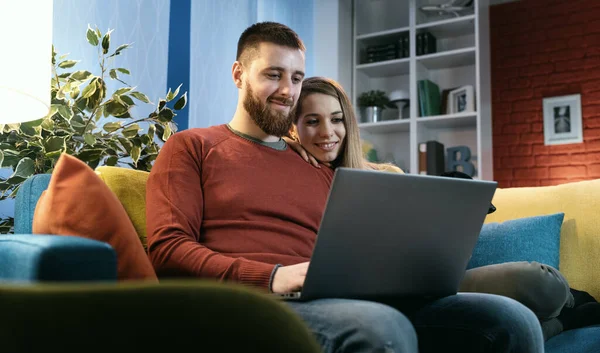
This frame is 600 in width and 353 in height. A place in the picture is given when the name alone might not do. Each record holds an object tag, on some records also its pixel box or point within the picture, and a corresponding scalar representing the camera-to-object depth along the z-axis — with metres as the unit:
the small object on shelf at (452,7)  4.46
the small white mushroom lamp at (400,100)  4.56
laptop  0.92
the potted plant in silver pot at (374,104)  4.63
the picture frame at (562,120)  4.23
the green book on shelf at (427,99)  4.44
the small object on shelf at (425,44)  4.52
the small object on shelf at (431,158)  4.35
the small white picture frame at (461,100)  4.32
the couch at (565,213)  1.45
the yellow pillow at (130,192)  1.52
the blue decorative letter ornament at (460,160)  4.32
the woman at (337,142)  1.48
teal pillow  1.85
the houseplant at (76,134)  1.84
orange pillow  1.11
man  0.93
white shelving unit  4.42
